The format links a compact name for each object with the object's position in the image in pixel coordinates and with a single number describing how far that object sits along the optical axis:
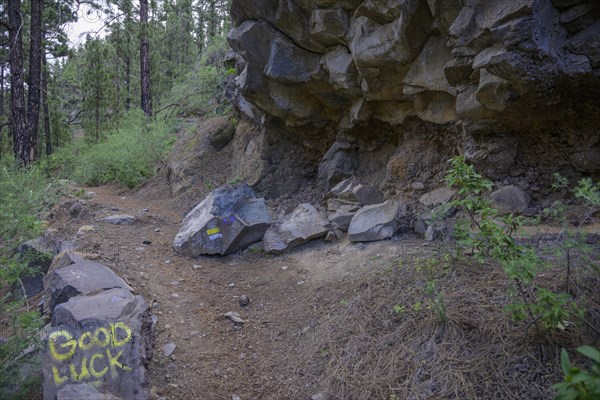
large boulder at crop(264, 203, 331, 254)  6.05
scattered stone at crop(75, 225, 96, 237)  6.21
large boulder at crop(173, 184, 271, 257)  6.19
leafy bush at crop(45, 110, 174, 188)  12.24
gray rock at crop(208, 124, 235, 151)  10.43
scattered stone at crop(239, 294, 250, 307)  4.96
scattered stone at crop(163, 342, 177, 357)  3.83
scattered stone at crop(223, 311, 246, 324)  4.59
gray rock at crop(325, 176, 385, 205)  6.39
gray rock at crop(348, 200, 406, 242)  5.37
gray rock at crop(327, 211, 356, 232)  6.03
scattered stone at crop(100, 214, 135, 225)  7.20
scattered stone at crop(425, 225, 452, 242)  4.70
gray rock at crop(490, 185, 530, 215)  4.88
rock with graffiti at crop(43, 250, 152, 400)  2.97
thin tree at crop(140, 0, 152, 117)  14.96
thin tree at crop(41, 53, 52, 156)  18.97
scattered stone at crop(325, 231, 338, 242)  5.93
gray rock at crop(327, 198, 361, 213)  6.30
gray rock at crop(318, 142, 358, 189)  7.50
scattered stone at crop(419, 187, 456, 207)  5.46
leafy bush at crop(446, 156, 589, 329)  2.78
